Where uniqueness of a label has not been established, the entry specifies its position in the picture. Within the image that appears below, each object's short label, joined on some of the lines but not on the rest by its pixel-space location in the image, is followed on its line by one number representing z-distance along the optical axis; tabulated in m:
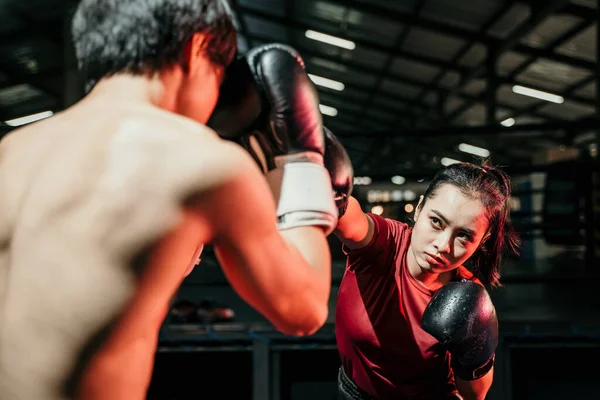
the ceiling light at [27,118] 13.29
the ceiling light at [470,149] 16.25
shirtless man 0.74
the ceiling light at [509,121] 12.34
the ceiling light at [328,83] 13.21
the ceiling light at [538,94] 10.33
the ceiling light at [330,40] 10.16
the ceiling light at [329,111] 15.99
